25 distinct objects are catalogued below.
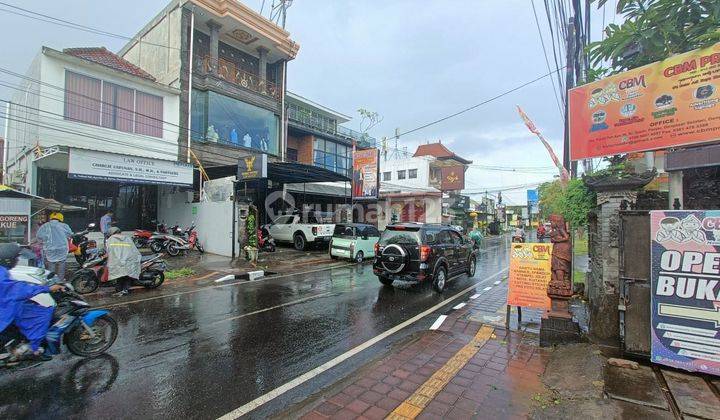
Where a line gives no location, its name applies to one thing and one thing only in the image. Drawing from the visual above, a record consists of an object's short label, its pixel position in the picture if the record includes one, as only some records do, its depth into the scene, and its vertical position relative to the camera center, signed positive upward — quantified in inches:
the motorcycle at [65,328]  159.9 -58.8
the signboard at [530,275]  243.9 -40.2
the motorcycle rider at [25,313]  156.6 -47.0
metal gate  173.5 -30.6
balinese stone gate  187.2 -16.1
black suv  355.9 -40.5
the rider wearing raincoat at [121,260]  327.6 -46.5
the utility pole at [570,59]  343.3 +158.2
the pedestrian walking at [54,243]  327.6 -31.2
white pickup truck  718.5 -36.3
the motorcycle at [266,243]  695.3 -59.2
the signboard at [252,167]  542.3 +69.2
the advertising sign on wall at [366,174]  826.2 +92.7
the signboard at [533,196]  1779.0 +103.3
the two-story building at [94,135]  536.7 +125.8
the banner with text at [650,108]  203.8 +69.6
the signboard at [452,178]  1439.5 +152.5
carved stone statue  221.9 -25.8
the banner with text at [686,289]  152.4 -30.7
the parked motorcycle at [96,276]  329.7 -62.1
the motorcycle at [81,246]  446.0 -46.6
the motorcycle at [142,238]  586.9 -44.8
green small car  602.9 -47.8
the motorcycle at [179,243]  579.8 -52.0
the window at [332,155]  1084.5 +182.3
